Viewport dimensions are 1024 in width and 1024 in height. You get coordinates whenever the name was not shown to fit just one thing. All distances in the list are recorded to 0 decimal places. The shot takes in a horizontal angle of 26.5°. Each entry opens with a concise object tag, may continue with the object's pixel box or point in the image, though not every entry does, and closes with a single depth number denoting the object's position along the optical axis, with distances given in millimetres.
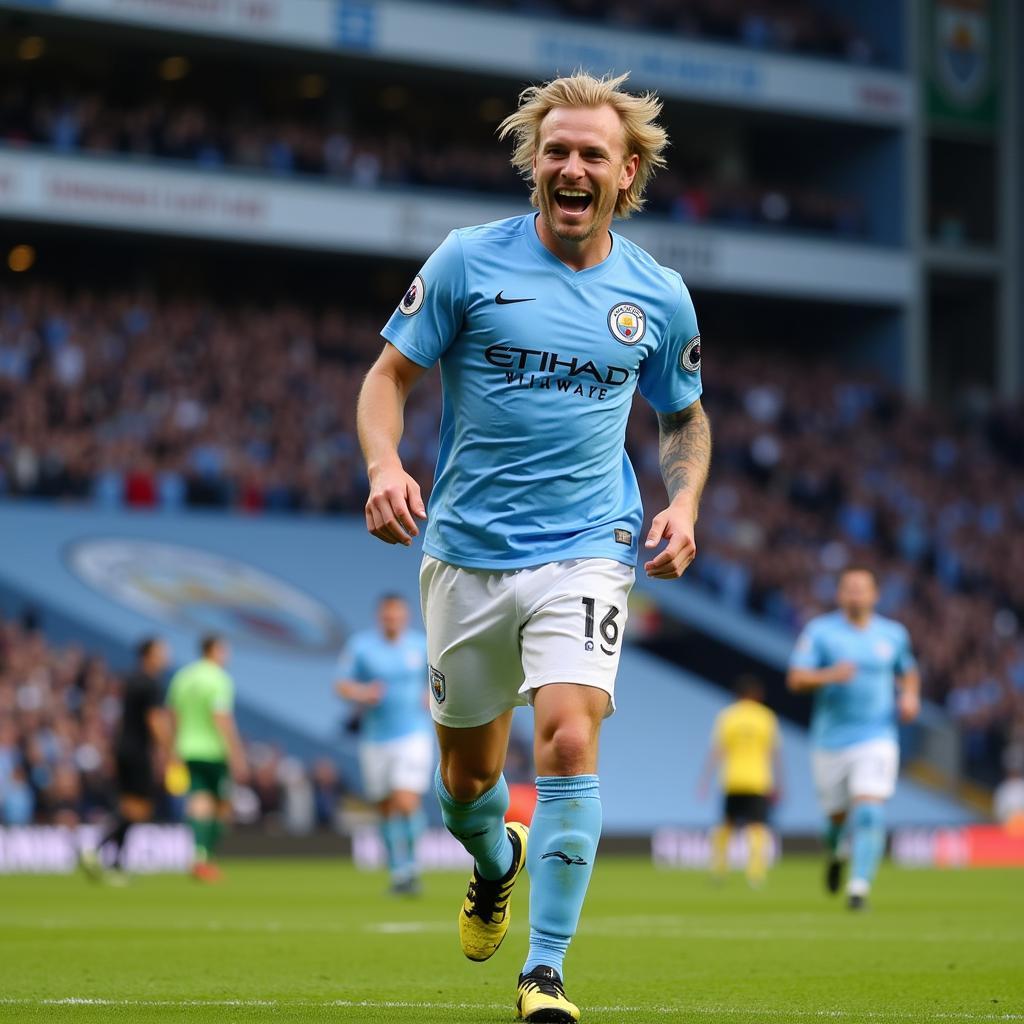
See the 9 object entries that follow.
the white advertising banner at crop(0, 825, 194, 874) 22703
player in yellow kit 22828
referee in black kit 19891
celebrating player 6547
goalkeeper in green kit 19844
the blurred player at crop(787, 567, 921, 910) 14797
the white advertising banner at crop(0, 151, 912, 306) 38281
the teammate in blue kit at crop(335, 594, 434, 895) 16656
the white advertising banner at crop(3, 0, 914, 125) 39719
